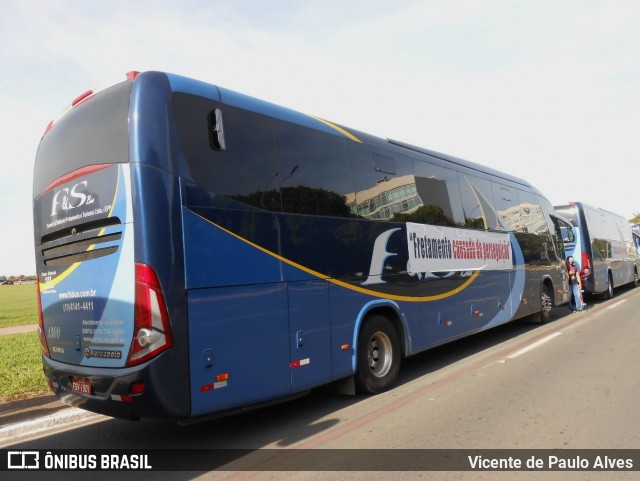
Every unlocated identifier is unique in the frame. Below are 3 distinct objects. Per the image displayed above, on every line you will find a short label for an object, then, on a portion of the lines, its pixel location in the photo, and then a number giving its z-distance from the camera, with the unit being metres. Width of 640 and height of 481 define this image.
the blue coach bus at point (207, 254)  4.12
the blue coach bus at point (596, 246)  16.42
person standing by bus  14.70
